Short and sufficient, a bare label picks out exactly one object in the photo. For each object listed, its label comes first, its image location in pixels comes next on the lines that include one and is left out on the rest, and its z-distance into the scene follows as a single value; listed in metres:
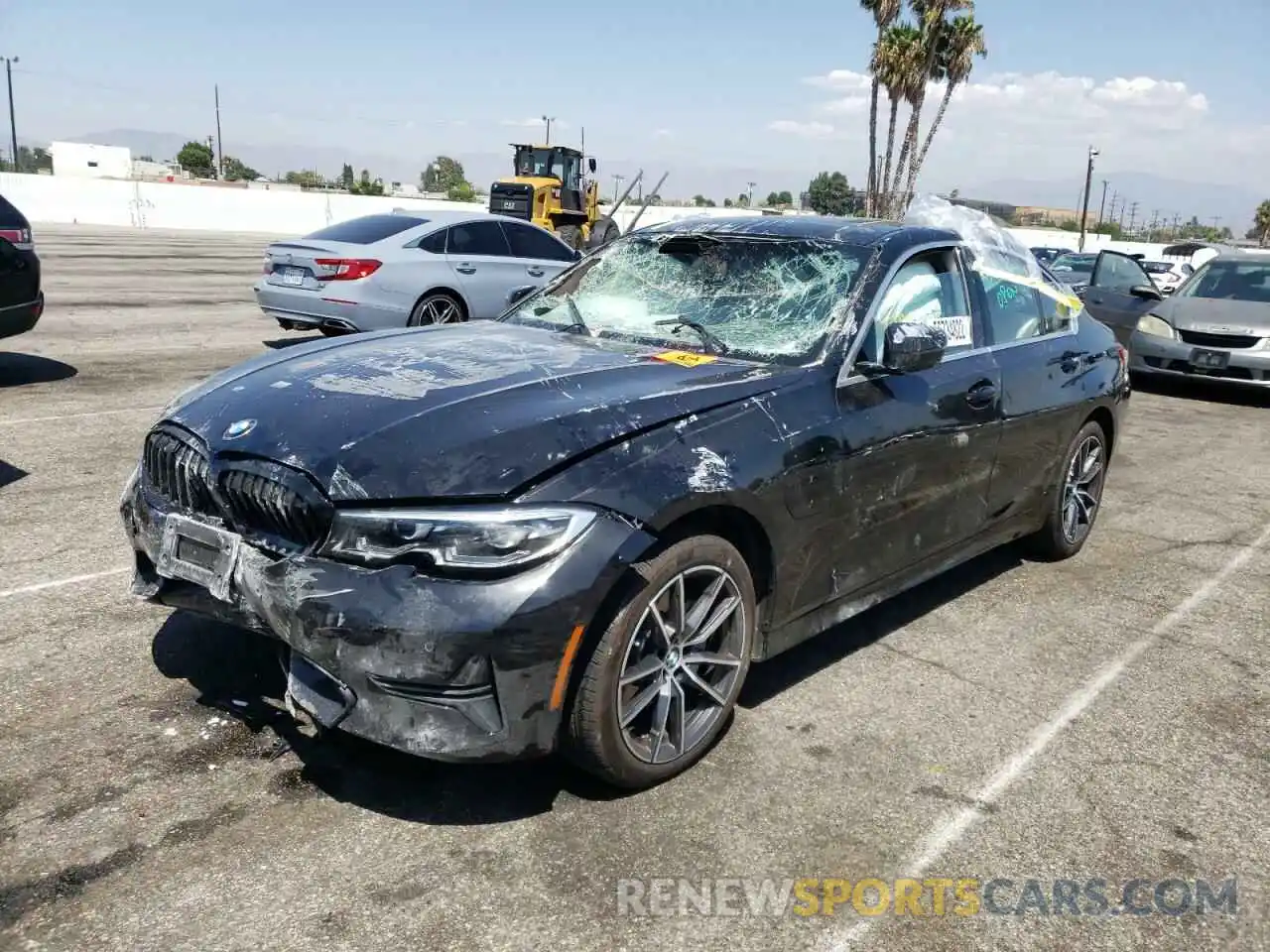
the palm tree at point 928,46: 39.53
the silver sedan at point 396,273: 10.45
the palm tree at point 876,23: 40.91
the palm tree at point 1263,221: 88.19
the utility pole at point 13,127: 80.31
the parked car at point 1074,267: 16.32
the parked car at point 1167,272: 25.66
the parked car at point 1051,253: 19.66
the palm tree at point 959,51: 39.66
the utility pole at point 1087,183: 54.31
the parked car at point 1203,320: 11.23
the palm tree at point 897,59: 40.06
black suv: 8.54
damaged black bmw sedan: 2.75
